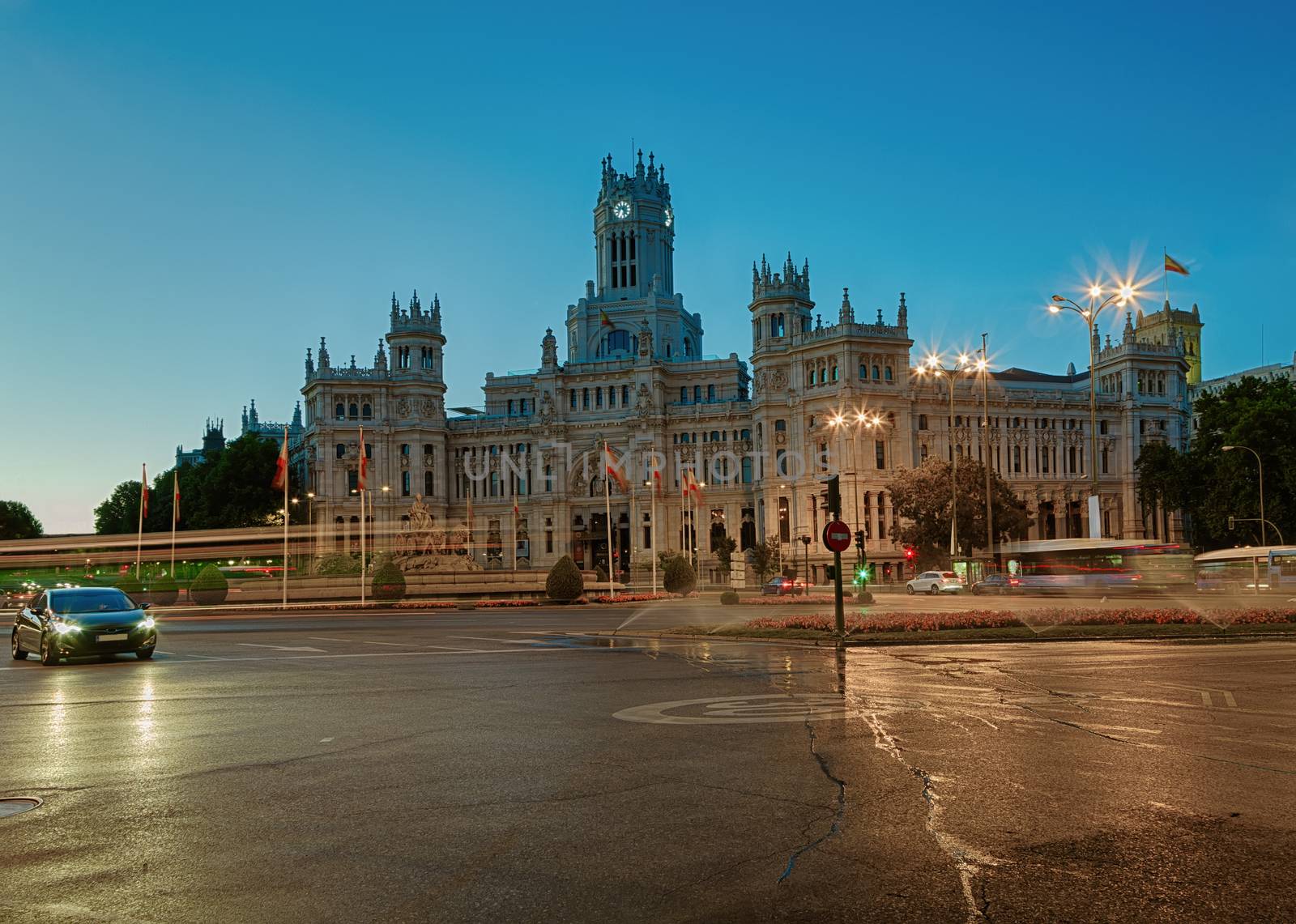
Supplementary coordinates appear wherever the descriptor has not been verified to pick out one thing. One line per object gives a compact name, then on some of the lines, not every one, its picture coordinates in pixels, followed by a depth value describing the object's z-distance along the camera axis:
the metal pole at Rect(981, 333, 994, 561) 54.53
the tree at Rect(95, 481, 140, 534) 124.00
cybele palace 94.50
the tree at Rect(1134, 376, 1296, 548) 66.62
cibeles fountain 66.50
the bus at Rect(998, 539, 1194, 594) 51.16
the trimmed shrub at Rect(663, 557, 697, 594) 59.41
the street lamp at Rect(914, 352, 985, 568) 54.41
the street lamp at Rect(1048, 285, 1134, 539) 36.50
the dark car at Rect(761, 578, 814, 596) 54.94
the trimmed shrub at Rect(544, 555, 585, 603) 51.66
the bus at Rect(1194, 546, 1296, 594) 45.25
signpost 23.48
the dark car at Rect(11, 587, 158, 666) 22.03
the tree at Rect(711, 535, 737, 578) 88.50
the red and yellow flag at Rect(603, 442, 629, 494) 55.75
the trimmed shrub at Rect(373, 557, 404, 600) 55.75
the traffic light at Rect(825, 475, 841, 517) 24.19
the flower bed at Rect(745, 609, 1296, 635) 25.62
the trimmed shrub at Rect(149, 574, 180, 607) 57.16
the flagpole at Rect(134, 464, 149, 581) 61.38
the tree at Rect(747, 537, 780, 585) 75.25
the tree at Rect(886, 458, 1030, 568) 73.56
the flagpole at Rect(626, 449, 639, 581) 92.19
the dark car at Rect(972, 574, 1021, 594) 53.72
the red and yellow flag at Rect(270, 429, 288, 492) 53.47
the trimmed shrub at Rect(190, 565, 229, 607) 56.19
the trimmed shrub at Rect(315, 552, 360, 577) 68.25
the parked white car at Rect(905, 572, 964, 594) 56.09
